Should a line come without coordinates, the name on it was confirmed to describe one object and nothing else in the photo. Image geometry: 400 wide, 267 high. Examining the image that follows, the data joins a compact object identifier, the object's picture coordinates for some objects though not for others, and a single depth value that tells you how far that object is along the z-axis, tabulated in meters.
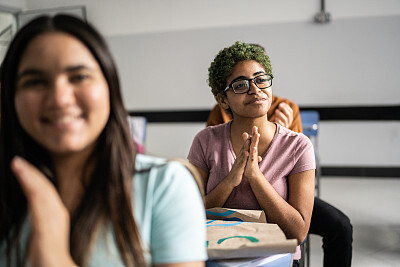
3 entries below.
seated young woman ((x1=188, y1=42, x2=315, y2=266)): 1.33
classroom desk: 0.91
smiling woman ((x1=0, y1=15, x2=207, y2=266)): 0.68
